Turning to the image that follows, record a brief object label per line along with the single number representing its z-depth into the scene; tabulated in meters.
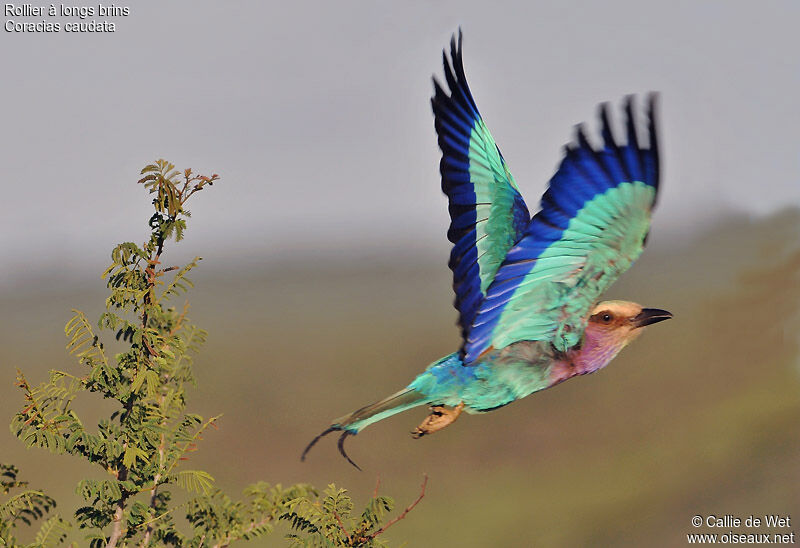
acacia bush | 8.00
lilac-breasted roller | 7.54
